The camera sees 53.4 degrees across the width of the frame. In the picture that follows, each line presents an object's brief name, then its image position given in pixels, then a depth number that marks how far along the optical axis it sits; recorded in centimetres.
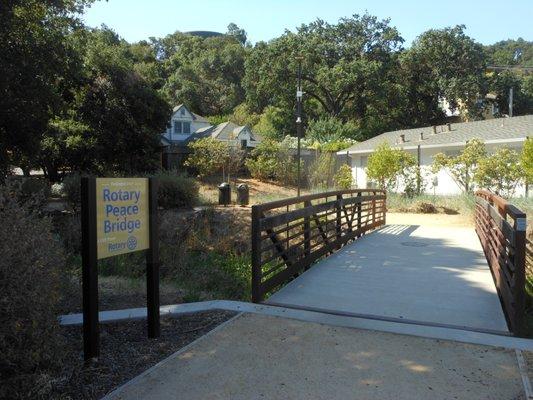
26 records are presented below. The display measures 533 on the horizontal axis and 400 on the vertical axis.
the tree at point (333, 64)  4689
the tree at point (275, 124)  5050
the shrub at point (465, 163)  1966
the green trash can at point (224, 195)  1964
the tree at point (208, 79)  6412
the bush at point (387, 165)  2092
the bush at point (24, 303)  306
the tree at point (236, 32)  10506
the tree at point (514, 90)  5106
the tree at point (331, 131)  4438
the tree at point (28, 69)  1316
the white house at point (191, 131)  4488
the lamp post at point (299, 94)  2227
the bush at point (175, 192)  1784
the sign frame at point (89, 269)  401
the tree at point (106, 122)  2398
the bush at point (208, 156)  3041
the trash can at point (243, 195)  1978
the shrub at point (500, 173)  1802
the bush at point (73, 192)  1620
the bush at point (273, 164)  3172
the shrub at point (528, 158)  1572
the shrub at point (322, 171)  2989
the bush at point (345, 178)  2412
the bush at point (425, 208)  1795
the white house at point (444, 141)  2450
